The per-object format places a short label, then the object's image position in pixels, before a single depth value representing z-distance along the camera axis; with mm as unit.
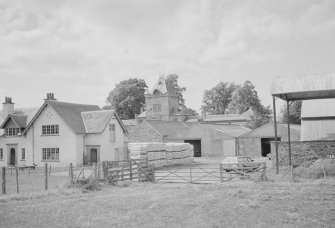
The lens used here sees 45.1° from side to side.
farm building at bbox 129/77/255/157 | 54219
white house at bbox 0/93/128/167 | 42344
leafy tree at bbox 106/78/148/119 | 101062
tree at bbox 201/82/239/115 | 116625
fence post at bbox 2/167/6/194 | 18919
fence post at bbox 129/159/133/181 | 23812
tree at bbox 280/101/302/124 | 67125
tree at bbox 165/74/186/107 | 108188
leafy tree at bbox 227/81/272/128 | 103375
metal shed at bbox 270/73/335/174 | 24281
